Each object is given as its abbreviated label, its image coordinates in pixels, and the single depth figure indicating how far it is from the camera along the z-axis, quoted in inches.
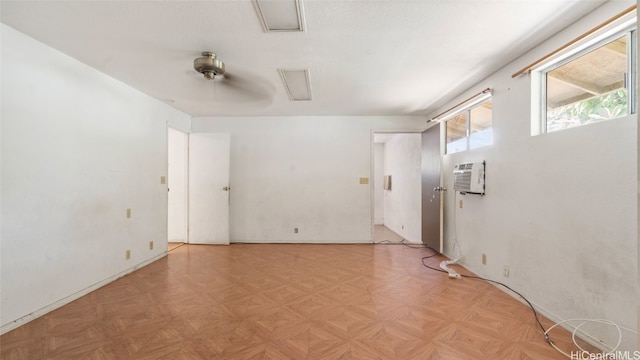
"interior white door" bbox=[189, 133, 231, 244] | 175.0
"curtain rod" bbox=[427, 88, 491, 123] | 107.9
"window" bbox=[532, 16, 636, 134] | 62.9
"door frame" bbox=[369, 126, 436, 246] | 179.3
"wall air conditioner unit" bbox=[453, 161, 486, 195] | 112.0
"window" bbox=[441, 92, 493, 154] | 116.0
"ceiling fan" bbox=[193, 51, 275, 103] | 90.2
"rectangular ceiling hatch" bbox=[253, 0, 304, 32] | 66.0
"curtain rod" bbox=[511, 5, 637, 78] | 58.8
